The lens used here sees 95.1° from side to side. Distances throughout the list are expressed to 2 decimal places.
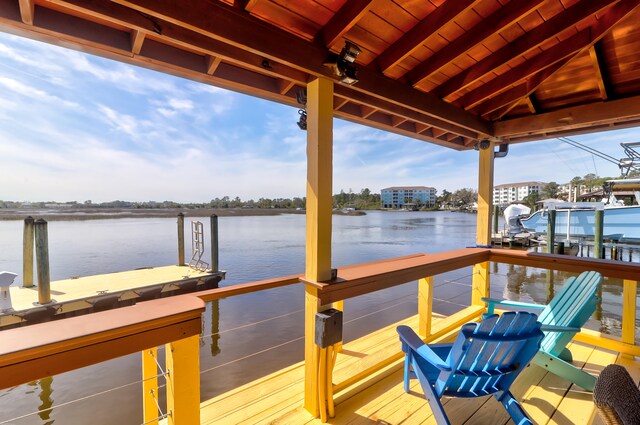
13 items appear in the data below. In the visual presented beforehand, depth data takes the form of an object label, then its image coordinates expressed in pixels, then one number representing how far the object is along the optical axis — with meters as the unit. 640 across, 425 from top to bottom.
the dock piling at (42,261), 5.48
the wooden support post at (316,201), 1.86
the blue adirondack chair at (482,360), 1.44
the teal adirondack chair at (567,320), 2.00
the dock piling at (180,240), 9.12
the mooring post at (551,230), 11.07
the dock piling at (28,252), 6.09
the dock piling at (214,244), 8.40
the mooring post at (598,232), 9.20
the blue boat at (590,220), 11.53
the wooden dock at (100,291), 5.21
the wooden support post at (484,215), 3.52
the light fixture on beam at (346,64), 1.73
